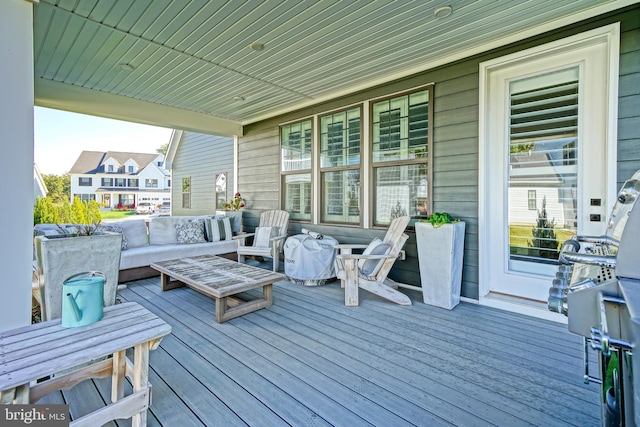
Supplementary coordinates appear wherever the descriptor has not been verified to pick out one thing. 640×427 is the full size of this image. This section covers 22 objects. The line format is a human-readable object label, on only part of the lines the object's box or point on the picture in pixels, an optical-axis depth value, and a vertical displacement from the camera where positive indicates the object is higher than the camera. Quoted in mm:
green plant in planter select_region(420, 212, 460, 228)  3051 -125
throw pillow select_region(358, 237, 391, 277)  3188 -621
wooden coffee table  2688 -718
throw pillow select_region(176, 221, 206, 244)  4876 -411
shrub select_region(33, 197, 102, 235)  6277 -83
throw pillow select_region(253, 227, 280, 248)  4844 -465
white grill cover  3902 -707
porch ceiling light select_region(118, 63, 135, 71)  3545 +1758
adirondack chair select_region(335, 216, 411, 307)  3125 -735
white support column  1867 +309
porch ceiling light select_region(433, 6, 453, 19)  2448 +1698
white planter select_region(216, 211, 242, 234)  5777 -278
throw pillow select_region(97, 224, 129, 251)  3869 -283
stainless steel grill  601 -288
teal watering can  1306 -430
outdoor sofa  4062 -522
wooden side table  1043 -571
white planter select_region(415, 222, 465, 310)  2982 -561
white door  2588 +499
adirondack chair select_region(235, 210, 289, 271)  4555 -485
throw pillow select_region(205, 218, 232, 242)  5121 -377
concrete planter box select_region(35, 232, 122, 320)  1835 -351
